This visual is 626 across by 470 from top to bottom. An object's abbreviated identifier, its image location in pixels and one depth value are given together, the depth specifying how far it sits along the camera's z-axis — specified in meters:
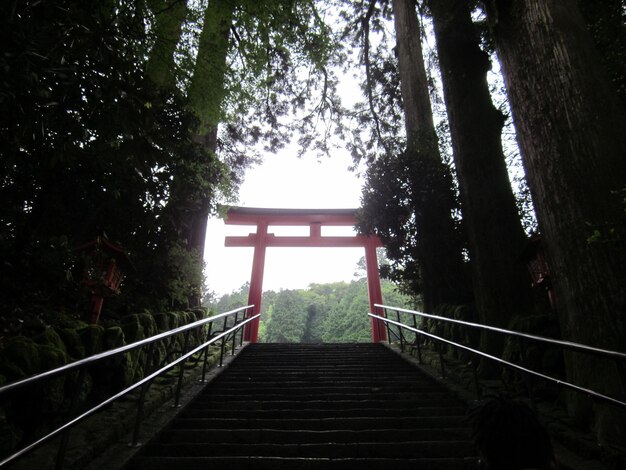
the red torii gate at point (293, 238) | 10.78
